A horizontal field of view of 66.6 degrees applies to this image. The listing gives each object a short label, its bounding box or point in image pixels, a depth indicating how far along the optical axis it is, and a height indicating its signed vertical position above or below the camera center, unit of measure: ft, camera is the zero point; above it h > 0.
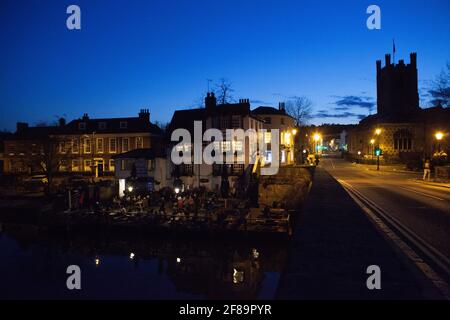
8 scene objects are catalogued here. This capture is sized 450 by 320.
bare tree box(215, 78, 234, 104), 161.68 +26.56
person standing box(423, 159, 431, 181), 113.70 -5.46
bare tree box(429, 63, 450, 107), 147.29 +25.79
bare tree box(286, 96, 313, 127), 271.94 +29.93
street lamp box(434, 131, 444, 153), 111.65 +6.09
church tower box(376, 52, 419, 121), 265.34 +52.42
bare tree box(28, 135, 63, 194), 136.65 +1.58
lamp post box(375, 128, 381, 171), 215.84 +13.92
